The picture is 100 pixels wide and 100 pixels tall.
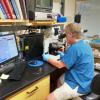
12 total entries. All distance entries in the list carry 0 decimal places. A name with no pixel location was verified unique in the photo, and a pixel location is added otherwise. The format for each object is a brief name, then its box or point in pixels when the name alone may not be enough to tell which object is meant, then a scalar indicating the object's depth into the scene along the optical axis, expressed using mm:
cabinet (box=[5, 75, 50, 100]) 1529
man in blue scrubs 1917
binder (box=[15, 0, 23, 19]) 1949
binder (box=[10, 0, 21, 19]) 1903
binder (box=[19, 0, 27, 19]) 2012
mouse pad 2064
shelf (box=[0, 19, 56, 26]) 1755
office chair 1782
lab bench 1448
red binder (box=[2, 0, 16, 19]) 1808
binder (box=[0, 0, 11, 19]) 1776
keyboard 1677
